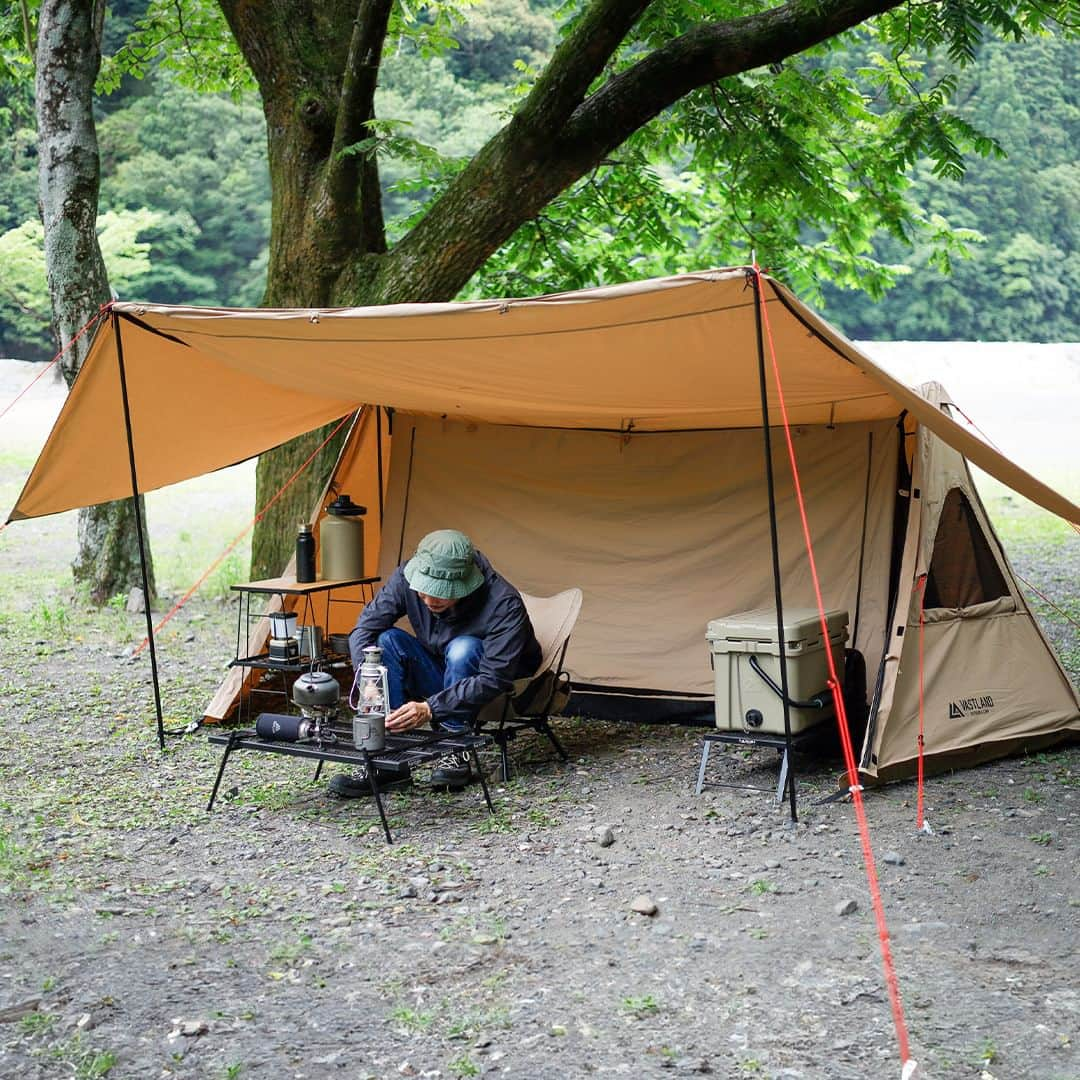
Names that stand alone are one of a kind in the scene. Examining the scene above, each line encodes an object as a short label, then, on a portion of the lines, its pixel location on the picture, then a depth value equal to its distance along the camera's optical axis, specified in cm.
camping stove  425
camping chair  466
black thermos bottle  555
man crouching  444
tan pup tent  414
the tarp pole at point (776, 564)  360
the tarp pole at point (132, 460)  464
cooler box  446
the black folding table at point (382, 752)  400
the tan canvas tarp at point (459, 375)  388
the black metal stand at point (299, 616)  523
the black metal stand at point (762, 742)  438
